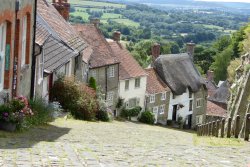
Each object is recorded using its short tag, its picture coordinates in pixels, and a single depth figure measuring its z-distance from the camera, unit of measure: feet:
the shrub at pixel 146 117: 147.84
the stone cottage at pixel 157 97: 160.56
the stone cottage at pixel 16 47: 46.27
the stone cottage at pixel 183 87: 169.89
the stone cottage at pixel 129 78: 149.18
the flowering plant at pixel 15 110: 42.29
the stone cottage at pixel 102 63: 133.39
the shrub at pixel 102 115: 89.64
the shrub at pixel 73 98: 81.10
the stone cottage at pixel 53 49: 67.31
